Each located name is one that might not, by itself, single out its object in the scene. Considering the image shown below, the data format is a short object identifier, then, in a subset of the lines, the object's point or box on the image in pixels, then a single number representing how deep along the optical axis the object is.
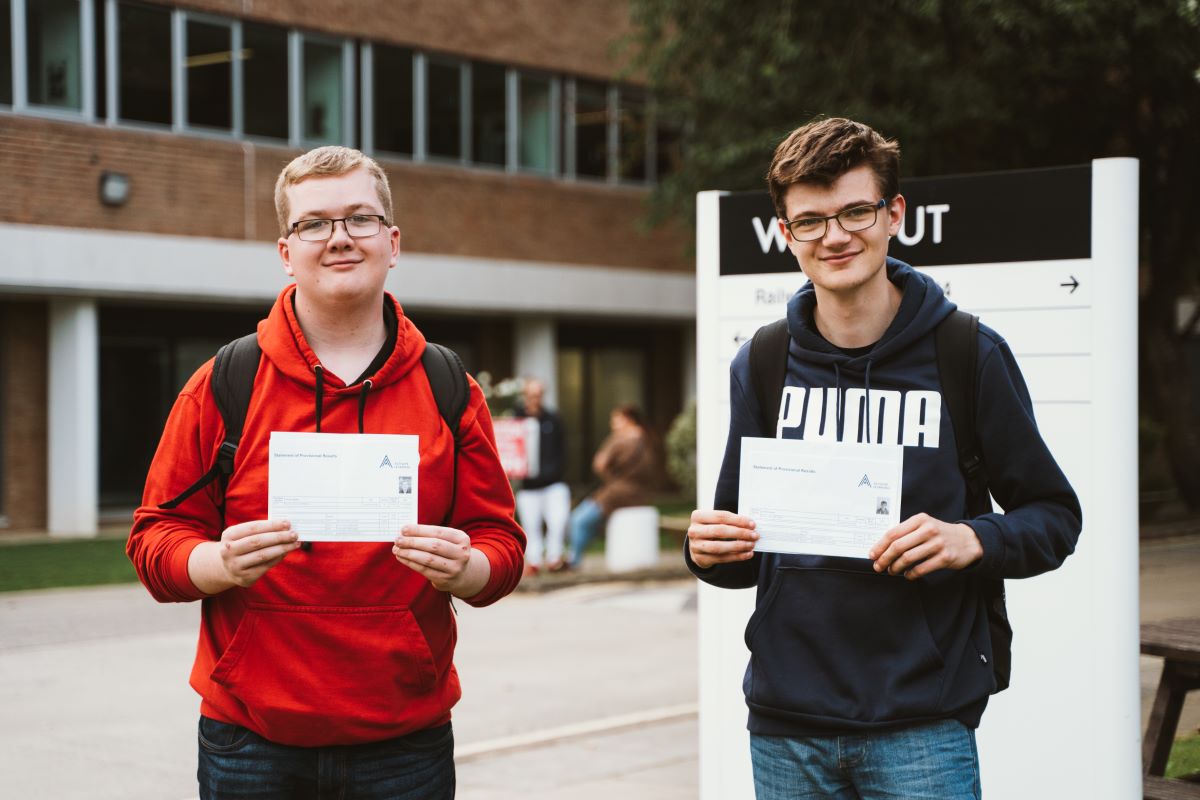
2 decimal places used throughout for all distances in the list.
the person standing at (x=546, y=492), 14.58
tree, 16.39
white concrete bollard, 14.74
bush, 19.41
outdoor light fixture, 18.98
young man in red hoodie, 2.75
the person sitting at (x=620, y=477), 14.91
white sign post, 4.45
